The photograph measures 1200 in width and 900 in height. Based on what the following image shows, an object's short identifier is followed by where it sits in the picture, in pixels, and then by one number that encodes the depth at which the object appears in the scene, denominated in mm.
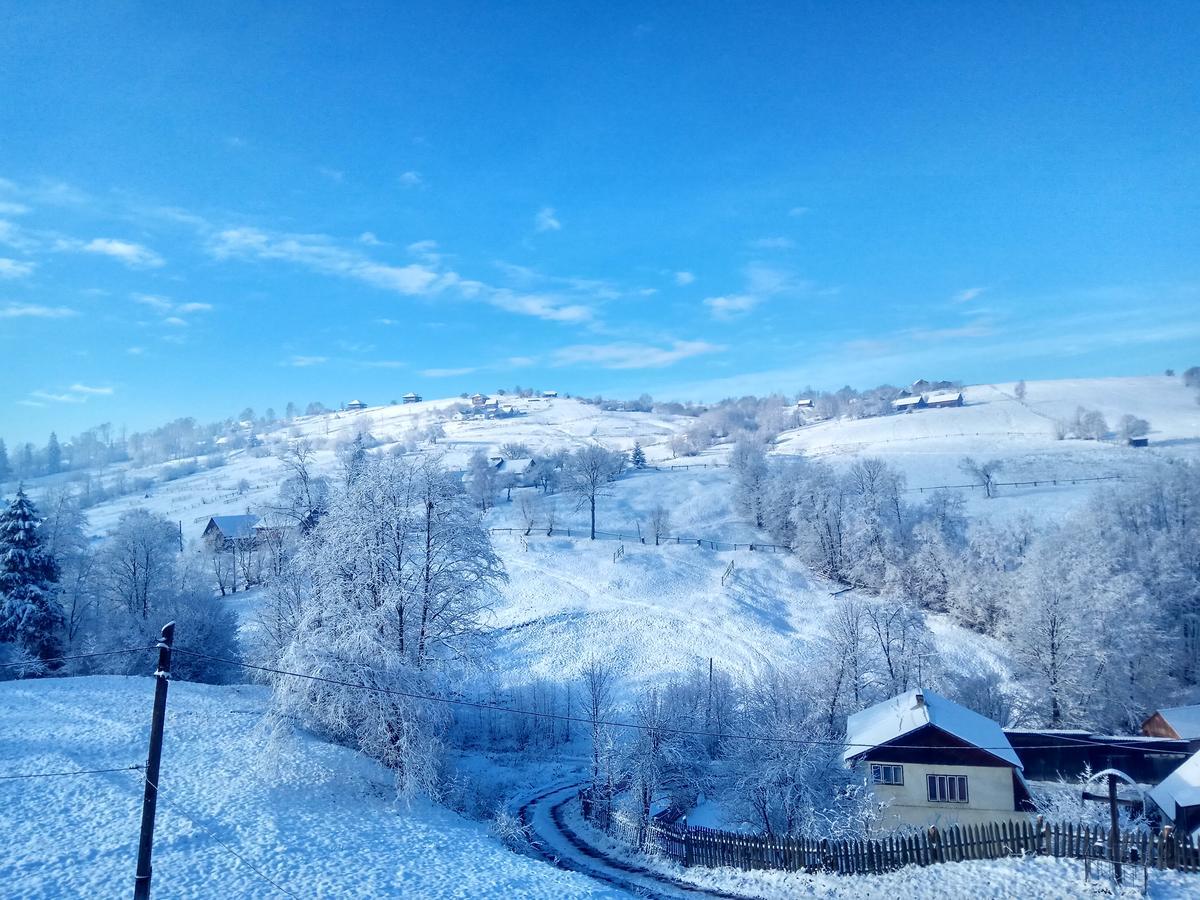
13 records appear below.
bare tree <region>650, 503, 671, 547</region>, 74519
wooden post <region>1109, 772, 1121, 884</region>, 13391
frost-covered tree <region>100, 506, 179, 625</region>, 41344
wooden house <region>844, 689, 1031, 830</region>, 24281
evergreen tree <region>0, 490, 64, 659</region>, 32031
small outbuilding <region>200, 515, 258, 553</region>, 64000
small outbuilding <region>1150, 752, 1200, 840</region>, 21547
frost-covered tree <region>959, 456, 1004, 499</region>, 76156
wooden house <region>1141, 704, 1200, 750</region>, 33656
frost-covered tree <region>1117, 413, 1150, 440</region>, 94006
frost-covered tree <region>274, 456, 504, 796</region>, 20828
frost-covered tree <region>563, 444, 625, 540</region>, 83750
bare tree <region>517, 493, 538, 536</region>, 76306
